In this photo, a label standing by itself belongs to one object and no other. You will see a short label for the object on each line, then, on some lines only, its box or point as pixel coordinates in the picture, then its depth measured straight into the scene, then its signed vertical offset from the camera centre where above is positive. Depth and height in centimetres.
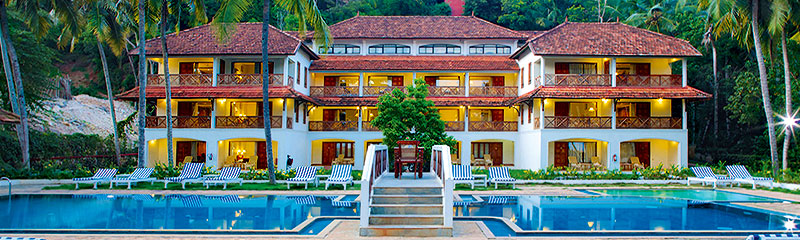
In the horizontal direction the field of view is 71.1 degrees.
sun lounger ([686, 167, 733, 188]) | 2084 -150
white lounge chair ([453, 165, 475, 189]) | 1875 -137
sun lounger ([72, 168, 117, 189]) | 1888 -158
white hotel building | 2672 +192
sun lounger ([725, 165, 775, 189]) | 2030 -143
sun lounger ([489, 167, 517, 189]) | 1941 -143
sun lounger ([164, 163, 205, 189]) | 1944 -152
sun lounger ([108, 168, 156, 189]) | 1922 -162
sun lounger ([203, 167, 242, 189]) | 1917 -159
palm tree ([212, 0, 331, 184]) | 1850 +392
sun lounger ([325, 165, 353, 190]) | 1884 -145
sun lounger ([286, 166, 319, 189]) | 1908 -147
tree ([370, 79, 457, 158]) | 2402 +68
